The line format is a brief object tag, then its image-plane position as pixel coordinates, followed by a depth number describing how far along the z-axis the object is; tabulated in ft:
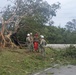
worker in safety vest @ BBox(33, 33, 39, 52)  29.96
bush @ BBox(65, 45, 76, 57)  29.82
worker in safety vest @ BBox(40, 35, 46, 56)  27.71
